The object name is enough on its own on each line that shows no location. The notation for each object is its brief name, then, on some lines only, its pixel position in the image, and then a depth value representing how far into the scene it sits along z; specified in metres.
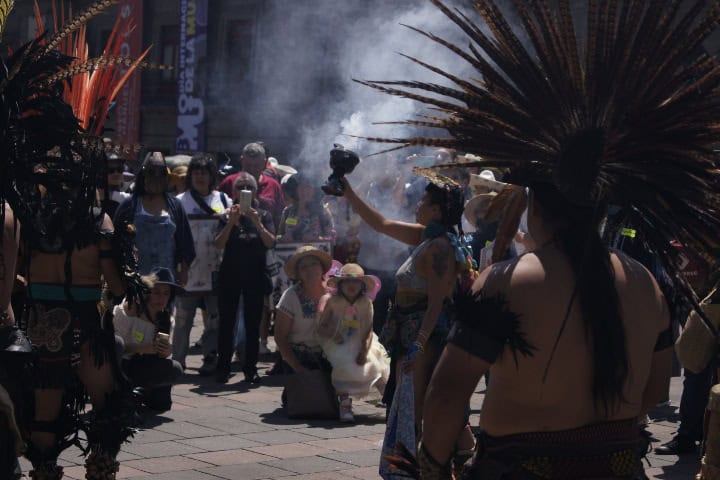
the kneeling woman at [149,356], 8.26
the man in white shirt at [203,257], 10.29
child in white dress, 8.73
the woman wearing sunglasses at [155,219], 9.10
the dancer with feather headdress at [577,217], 3.39
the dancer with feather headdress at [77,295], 5.34
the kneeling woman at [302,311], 9.02
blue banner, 28.02
